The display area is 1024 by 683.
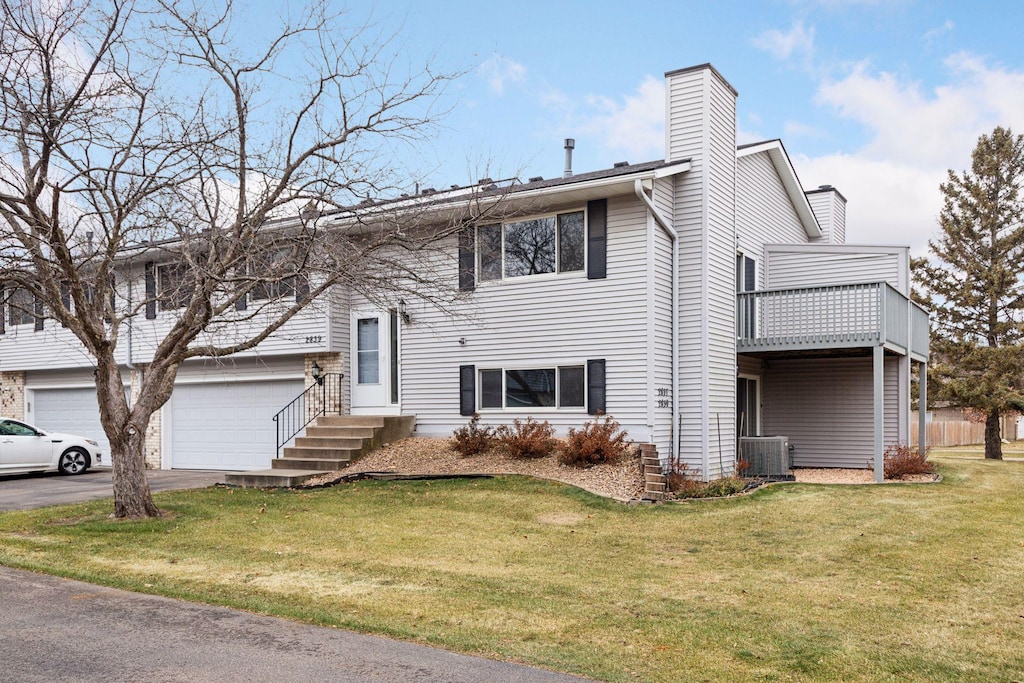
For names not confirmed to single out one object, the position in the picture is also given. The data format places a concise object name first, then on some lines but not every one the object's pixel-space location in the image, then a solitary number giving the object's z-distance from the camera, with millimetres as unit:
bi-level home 14391
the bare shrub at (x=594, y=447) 13453
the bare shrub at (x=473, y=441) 14617
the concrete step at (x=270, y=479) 13664
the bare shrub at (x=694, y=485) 13195
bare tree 9672
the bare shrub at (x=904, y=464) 15039
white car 16219
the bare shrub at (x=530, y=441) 14008
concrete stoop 13922
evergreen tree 23844
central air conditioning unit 15766
